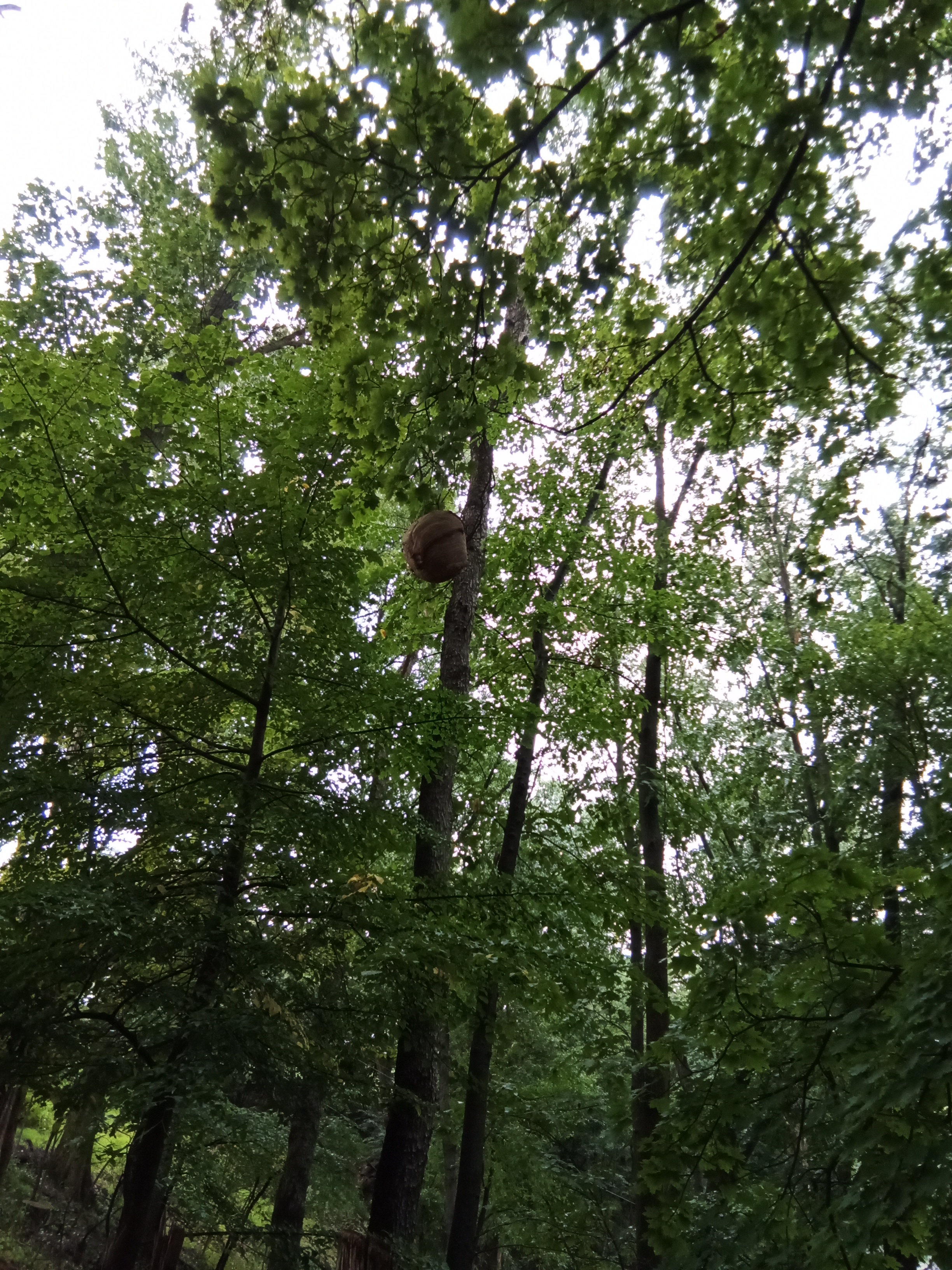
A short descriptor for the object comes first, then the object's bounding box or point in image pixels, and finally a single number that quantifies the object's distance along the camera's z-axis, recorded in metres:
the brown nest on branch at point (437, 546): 3.59
